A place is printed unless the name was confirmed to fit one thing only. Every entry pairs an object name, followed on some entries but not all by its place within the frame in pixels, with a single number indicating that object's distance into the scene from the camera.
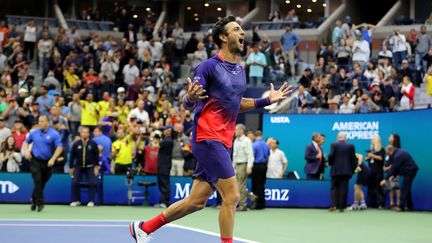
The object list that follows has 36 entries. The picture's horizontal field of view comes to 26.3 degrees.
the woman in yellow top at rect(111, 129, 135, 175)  22.80
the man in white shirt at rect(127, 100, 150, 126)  25.77
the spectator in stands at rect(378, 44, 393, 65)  29.28
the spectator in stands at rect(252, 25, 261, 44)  35.33
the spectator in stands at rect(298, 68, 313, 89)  28.48
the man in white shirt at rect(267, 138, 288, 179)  22.64
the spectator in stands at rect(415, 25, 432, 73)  28.80
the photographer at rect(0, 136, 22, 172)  22.48
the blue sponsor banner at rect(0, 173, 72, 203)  21.83
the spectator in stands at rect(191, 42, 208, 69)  32.91
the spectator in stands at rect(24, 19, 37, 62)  34.59
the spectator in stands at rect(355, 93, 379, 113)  24.30
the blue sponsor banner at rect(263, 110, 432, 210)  21.54
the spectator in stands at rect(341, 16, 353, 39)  31.89
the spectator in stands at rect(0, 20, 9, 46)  32.78
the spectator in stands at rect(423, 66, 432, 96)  24.39
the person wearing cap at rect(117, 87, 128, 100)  28.45
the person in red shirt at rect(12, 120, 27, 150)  23.14
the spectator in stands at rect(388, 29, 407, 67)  29.23
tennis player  9.28
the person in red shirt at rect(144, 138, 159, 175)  22.12
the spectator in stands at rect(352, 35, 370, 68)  29.50
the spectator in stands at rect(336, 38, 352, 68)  30.31
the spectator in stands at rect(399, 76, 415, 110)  24.56
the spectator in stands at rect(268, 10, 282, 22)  40.59
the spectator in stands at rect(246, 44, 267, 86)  29.28
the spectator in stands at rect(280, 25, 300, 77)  32.44
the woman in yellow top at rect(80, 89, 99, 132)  26.19
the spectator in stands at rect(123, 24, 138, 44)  37.54
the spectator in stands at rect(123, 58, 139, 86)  31.25
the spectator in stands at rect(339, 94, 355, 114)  24.58
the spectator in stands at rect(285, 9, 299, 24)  39.78
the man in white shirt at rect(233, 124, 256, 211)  20.36
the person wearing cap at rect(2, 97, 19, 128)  25.08
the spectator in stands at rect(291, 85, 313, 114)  25.42
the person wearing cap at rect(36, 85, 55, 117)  26.14
